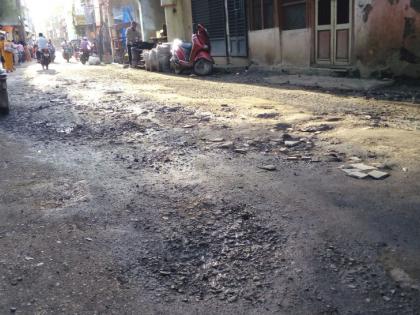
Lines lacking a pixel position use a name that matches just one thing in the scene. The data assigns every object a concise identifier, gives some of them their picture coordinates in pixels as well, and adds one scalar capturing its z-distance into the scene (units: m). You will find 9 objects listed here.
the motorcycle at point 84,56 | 27.88
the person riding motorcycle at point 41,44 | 20.48
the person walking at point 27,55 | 35.67
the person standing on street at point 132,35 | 21.67
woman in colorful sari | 20.14
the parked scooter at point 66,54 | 32.19
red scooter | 13.52
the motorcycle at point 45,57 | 20.09
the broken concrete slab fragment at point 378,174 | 3.86
